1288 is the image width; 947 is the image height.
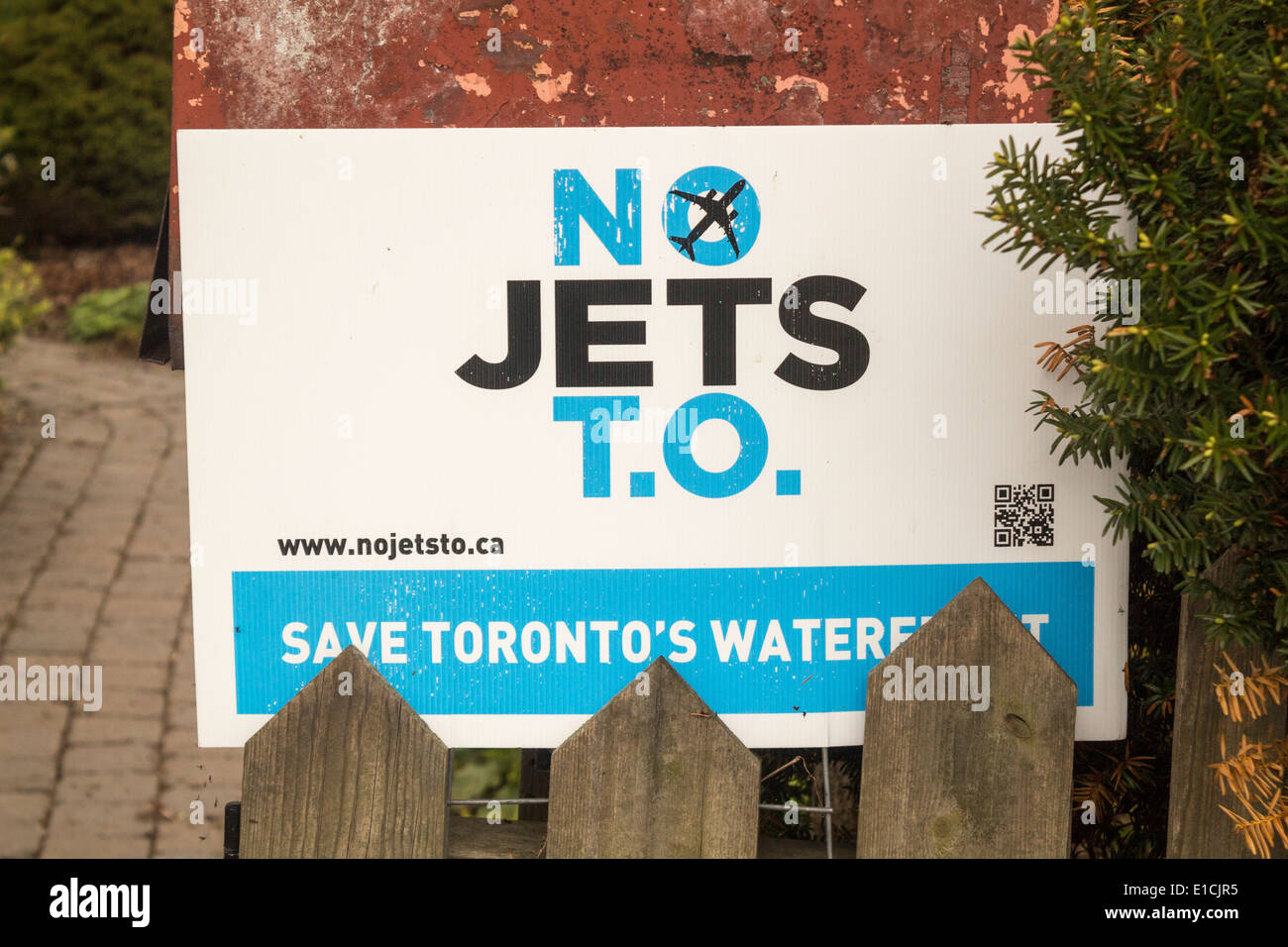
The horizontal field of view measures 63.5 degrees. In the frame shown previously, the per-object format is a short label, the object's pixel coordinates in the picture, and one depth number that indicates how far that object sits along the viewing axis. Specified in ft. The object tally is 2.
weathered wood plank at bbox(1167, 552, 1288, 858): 6.04
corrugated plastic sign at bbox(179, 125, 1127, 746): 6.03
